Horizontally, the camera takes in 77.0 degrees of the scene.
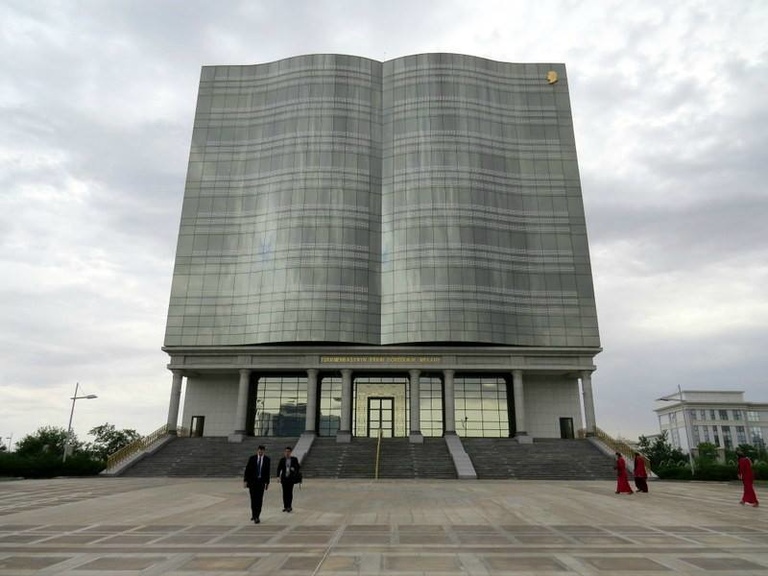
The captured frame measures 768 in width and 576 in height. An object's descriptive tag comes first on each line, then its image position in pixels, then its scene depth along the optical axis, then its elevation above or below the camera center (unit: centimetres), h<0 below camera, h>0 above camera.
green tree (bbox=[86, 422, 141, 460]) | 7500 -130
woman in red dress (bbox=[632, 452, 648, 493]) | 2220 -175
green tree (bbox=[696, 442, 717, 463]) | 9562 -299
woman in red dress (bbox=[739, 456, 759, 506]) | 1712 -158
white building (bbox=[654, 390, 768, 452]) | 13350 +441
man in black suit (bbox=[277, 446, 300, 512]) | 1529 -140
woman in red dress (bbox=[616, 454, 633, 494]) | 2181 -207
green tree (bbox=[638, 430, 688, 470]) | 6294 -254
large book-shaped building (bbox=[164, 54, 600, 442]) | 5153 +1899
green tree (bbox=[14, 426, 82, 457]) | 5928 -189
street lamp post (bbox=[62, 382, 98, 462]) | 4428 +275
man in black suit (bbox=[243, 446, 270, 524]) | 1301 -131
